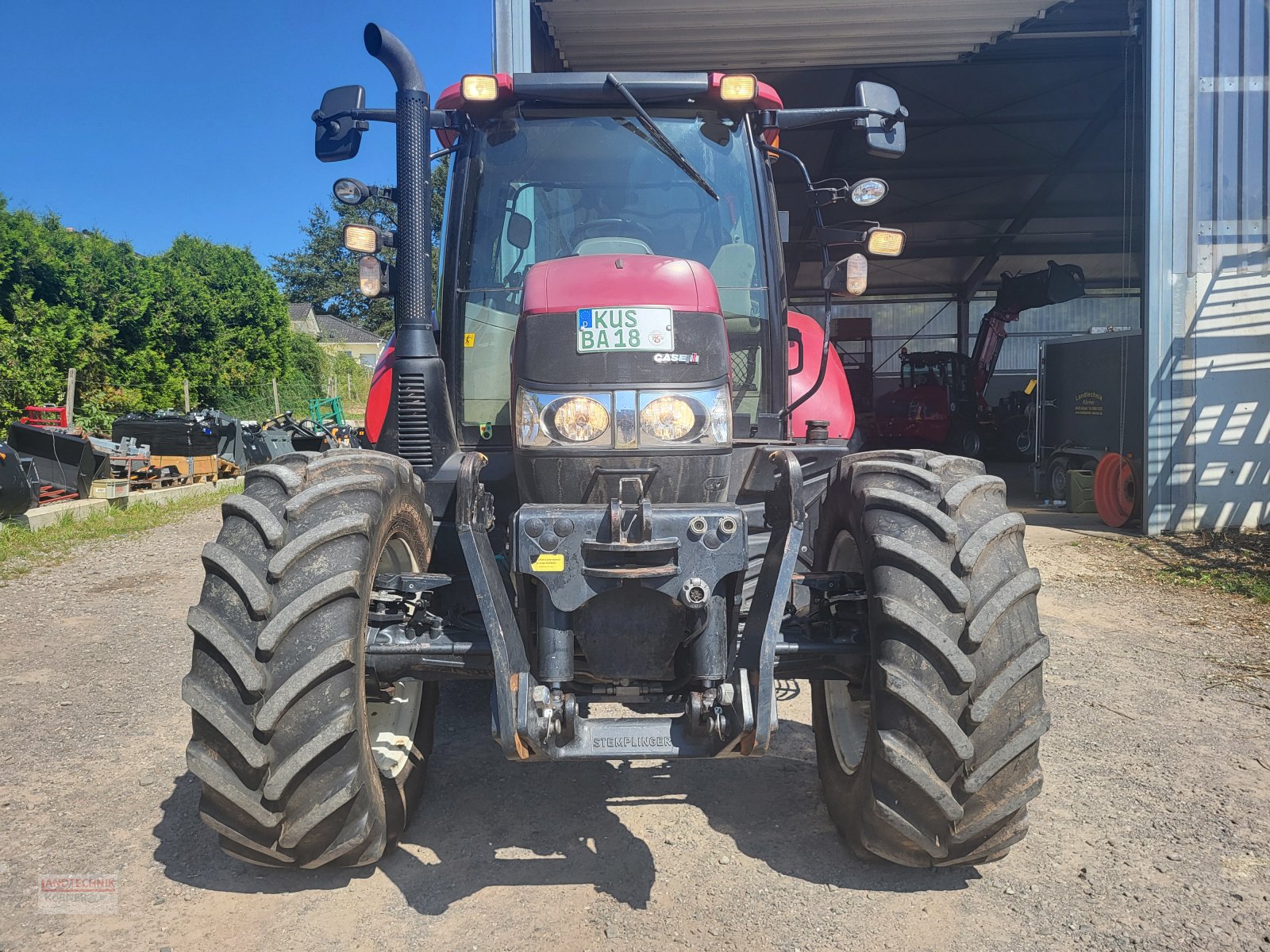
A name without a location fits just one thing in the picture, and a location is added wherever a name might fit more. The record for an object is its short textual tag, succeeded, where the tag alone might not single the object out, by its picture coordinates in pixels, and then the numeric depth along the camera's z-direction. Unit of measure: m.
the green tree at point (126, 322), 16.16
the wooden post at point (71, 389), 14.48
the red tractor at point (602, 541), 2.48
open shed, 8.97
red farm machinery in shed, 19.61
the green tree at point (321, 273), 69.31
